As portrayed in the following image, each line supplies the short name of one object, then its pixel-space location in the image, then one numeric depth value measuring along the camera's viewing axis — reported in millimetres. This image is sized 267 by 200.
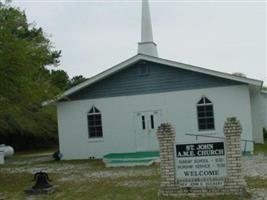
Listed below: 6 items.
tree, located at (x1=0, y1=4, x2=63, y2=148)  13586
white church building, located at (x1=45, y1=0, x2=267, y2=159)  19812
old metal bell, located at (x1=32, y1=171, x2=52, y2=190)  11547
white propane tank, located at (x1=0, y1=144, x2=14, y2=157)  27564
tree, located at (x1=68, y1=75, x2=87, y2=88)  48359
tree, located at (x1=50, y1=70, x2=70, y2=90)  37062
